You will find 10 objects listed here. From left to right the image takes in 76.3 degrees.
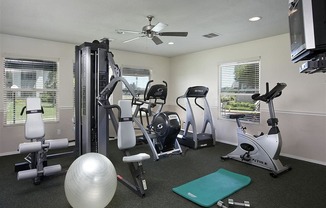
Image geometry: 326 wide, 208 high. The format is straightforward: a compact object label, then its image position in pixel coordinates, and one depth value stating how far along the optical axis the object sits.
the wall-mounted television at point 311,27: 1.16
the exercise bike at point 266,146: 3.32
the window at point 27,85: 4.31
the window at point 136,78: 6.00
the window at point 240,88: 4.79
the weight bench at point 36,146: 2.83
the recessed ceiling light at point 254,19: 3.32
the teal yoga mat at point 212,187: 2.48
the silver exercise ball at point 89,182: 1.83
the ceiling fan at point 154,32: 2.98
